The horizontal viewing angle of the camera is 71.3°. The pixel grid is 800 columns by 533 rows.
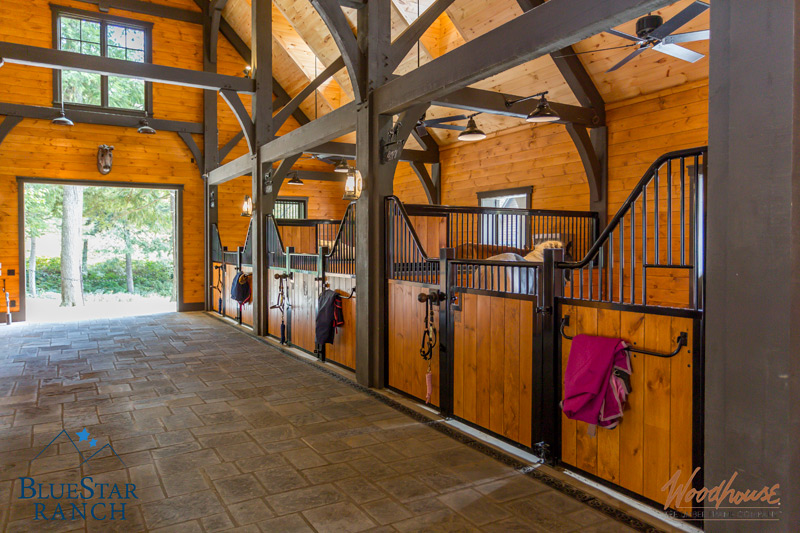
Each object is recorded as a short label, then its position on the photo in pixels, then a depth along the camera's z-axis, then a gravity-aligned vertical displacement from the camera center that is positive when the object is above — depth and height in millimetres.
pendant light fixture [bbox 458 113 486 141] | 6176 +1366
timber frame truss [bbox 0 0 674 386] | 2859 +1250
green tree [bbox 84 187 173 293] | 13547 +946
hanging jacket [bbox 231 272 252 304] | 7551 -473
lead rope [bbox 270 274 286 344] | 6410 -569
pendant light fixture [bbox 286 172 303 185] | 9945 +1345
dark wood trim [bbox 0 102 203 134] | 8539 +2250
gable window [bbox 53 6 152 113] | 9086 +3477
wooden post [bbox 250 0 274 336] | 7066 +1637
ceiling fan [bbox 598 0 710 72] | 3367 +1456
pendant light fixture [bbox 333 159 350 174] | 9141 +1473
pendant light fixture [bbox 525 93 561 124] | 5171 +1324
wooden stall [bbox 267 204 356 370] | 5035 -315
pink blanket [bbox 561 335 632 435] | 2436 -569
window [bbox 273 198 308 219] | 11477 +975
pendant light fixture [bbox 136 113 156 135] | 8531 +1929
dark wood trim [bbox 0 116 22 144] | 8438 +1982
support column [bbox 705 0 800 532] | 1714 +4
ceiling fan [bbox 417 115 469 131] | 6545 +1575
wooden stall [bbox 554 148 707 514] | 2195 -495
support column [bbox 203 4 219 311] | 9930 +2012
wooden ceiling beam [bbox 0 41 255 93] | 6094 +2240
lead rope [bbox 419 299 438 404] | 3721 -574
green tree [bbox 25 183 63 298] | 12938 +1052
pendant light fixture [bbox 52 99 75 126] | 7719 +1864
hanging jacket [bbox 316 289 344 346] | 5027 -561
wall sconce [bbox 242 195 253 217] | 8102 +699
